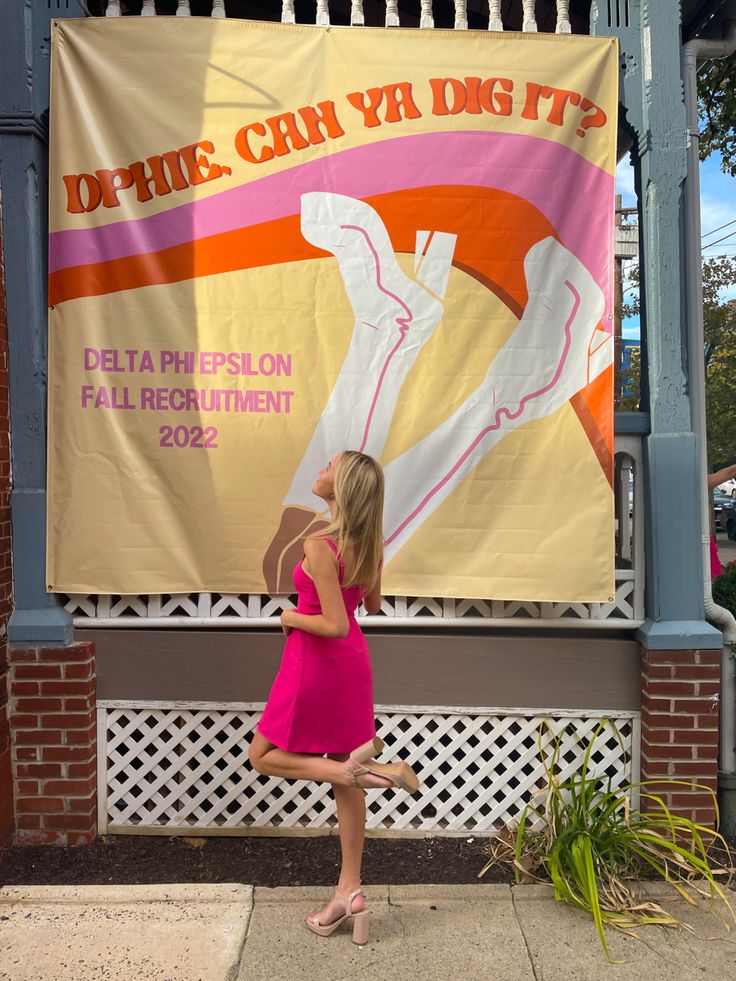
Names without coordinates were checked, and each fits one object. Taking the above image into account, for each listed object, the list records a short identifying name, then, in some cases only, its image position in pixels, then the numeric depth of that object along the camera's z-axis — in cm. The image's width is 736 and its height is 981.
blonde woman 282
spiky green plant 322
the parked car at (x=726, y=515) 2380
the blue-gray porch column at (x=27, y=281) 365
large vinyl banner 363
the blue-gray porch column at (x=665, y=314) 372
